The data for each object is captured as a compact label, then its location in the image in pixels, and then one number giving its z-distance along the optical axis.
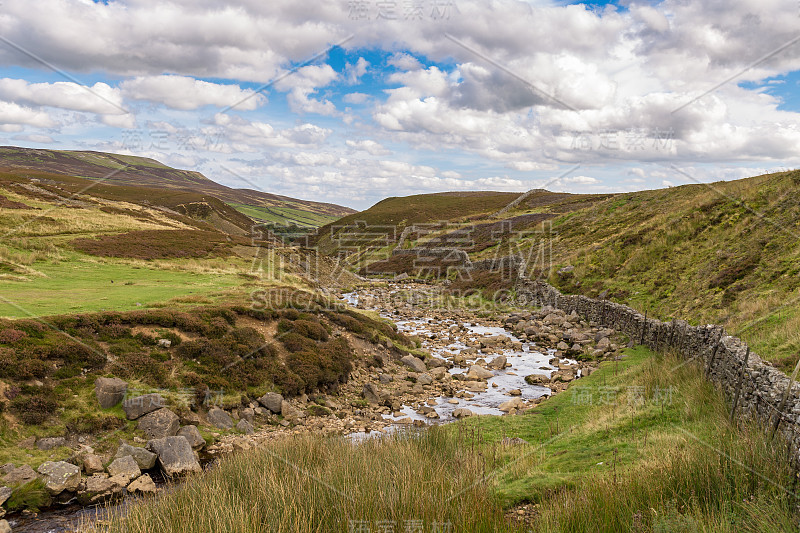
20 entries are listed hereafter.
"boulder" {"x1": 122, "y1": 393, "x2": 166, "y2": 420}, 13.32
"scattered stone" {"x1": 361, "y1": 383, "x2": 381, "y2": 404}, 18.22
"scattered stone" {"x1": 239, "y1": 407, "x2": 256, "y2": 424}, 15.23
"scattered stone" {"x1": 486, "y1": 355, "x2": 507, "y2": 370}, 22.86
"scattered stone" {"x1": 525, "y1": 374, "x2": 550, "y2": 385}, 19.89
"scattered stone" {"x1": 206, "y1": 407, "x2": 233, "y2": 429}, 14.49
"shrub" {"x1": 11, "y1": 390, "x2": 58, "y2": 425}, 11.91
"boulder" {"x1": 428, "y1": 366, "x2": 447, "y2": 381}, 21.45
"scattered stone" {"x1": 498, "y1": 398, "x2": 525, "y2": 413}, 16.40
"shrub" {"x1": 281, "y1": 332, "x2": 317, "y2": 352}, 20.11
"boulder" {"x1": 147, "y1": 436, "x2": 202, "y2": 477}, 11.52
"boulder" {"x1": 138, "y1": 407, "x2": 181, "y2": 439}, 12.93
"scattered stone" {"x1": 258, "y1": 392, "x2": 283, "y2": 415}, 15.98
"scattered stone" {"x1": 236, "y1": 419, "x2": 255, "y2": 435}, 14.47
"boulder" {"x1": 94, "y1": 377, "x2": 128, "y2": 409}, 13.34
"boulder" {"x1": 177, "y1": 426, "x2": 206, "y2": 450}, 13.06
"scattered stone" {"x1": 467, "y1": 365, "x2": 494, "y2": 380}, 21.16
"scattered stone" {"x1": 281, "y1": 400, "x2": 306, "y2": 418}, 15.94
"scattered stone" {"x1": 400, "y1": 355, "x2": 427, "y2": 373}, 22.80
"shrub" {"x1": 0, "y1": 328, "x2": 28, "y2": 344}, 13.58
